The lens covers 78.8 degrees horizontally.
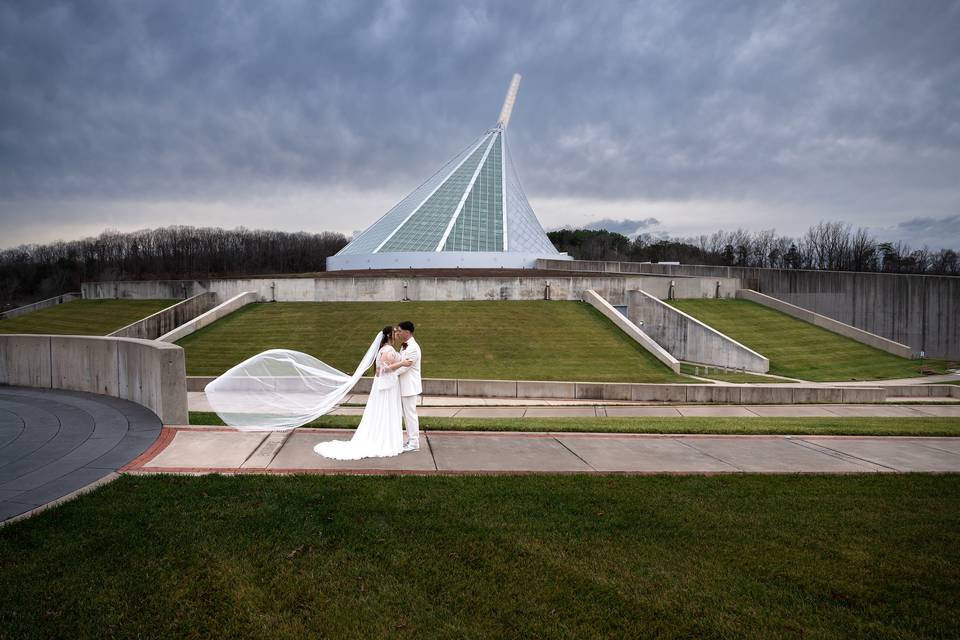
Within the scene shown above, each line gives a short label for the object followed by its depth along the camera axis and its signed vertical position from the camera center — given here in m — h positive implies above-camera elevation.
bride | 7.38 -1.78
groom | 7.70 -1.35
